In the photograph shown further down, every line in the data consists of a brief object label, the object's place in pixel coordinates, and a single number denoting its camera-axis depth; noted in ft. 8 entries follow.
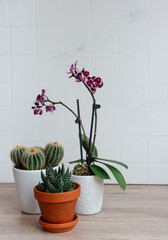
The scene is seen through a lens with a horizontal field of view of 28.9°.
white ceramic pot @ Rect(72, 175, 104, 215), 3.60
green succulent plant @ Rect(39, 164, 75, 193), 3.17
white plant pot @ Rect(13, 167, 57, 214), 3.61
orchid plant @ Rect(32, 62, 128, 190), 3.49
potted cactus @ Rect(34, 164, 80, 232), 3.14
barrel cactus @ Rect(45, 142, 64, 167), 3.74
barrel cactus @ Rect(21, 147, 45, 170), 3.55
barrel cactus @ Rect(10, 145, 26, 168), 3.70
